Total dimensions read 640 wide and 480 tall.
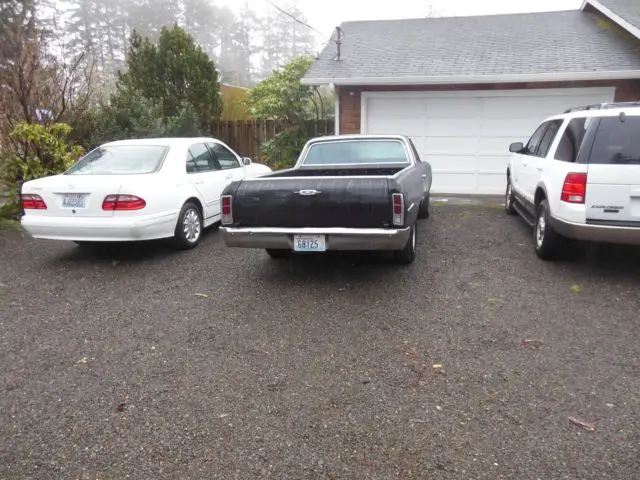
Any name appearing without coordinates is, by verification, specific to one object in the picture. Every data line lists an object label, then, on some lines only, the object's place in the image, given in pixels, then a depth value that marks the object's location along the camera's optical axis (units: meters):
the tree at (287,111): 12.95
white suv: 4.83
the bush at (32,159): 8.70
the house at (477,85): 10.21
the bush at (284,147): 12.88
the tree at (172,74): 13.47
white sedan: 5.77
